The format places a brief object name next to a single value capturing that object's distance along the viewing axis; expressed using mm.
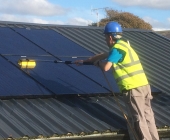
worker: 6130
